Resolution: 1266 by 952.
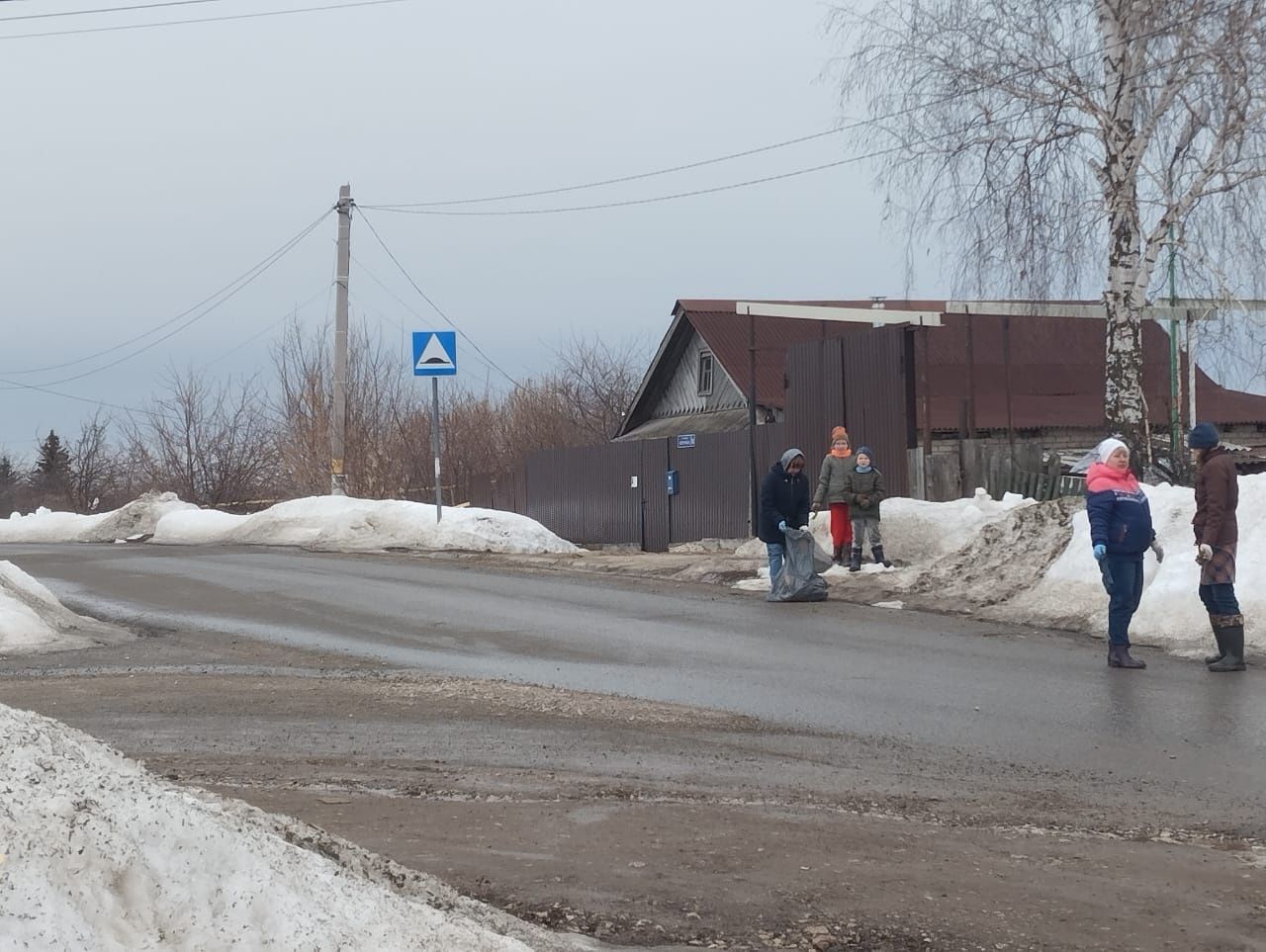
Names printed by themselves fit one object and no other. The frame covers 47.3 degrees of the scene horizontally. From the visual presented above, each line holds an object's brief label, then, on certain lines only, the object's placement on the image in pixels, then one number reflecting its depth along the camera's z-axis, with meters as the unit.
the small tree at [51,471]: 54.14
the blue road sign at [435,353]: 22.69
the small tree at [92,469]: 53.41
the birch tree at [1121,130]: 18.45
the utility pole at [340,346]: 29.50
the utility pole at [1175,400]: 20.11
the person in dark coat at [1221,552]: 10.63
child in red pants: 17.66
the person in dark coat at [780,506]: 15.91
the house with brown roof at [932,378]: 21.59
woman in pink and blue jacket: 11.12
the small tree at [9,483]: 55.69
